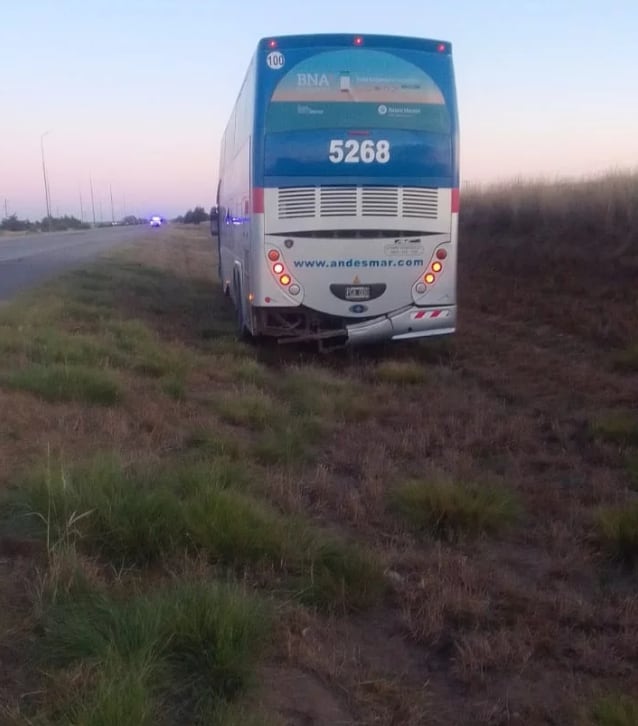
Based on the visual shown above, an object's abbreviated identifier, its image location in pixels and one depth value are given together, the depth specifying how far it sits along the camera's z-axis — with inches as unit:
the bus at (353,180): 487.5
